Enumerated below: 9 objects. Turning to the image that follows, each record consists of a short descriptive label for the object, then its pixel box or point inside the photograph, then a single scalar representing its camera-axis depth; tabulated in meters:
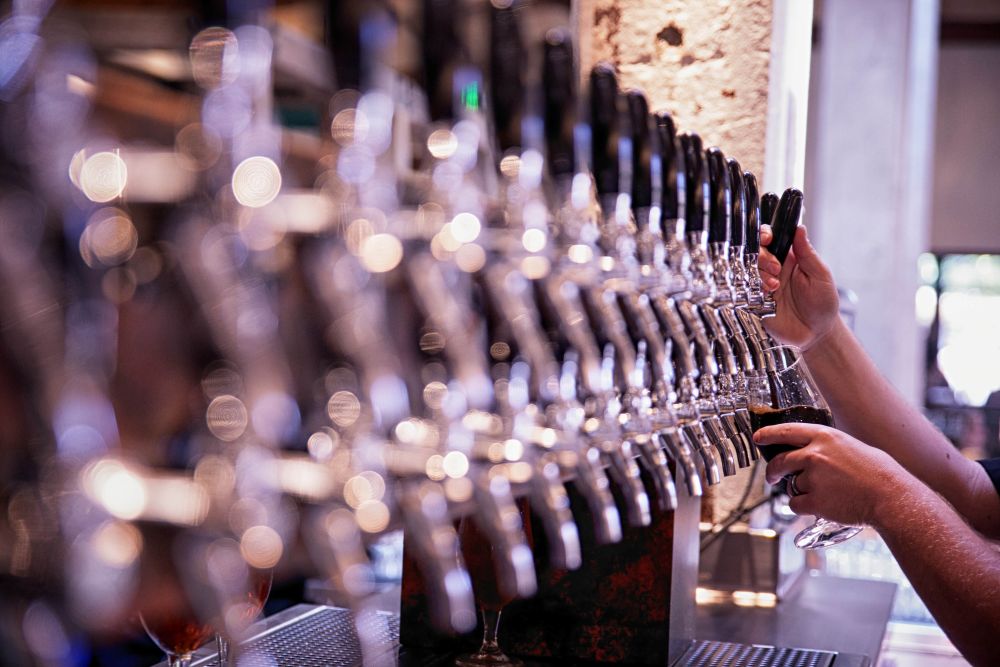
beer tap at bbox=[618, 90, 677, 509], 1.16
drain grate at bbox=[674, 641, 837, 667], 1.76
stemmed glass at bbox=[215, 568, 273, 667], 1.05
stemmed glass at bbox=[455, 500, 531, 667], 1.42
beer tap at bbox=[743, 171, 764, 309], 1.51
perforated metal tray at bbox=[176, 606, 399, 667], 1.58
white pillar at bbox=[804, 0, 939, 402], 6.99
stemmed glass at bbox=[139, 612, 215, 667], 1.01
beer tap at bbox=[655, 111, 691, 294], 1.23
